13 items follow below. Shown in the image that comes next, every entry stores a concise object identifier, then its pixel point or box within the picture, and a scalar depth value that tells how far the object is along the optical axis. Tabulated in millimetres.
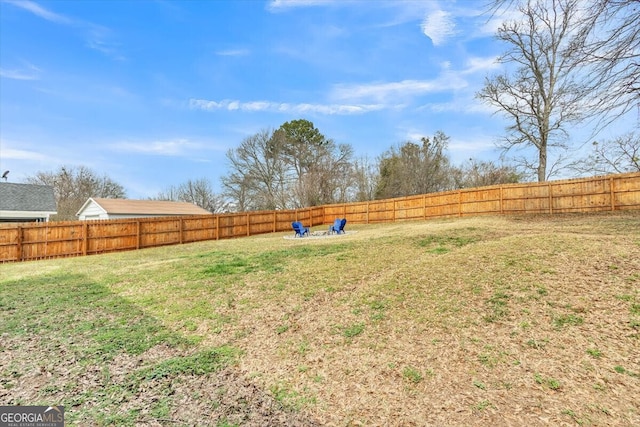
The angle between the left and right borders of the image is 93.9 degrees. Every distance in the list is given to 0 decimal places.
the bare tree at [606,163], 16328
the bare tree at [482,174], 27719
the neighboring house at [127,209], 23266
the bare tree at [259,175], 31906
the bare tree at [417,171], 30562
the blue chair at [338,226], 15281
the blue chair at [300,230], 15188
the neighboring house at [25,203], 20953
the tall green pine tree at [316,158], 30062
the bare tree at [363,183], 31547
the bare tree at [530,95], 18469
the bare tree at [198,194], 42500
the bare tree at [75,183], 34906
